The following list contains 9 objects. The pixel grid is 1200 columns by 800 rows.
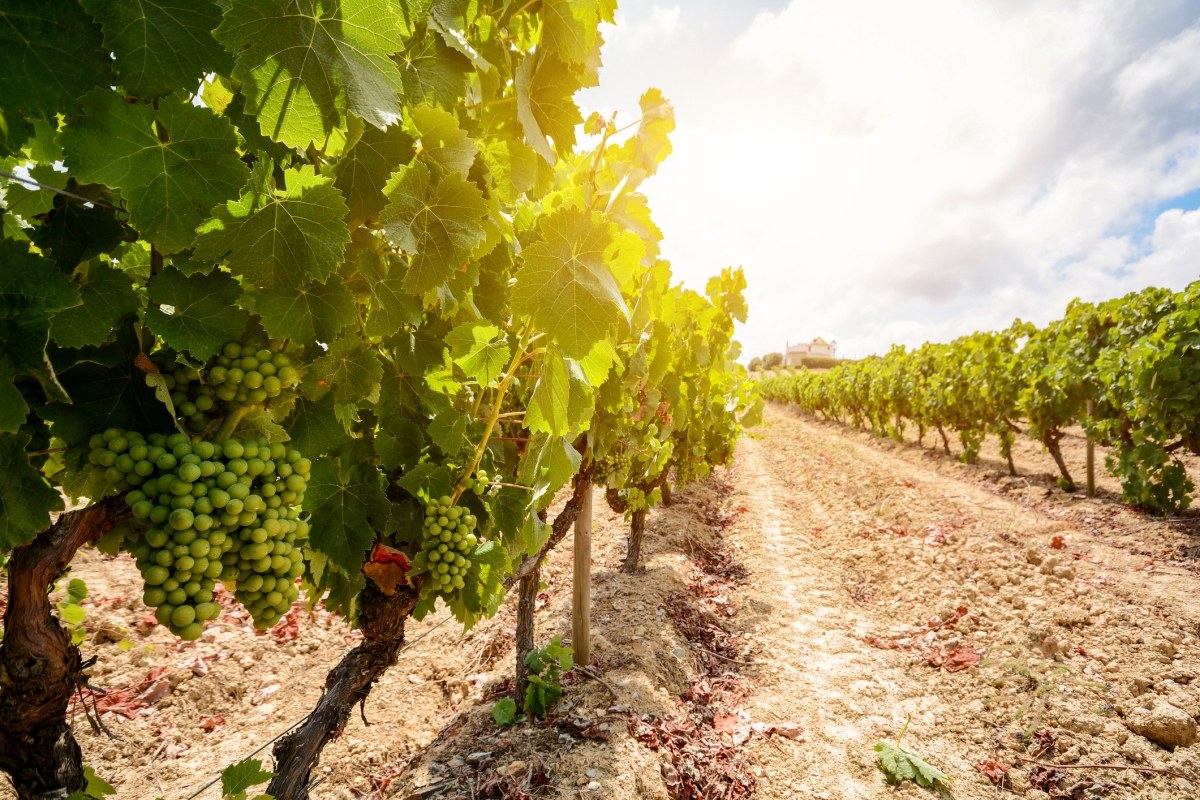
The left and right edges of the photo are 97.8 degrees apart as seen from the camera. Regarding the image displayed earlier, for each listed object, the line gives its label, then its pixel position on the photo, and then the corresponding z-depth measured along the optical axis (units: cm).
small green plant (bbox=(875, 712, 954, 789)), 336
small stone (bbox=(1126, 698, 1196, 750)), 347
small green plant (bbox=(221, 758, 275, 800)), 135
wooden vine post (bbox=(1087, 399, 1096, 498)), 966
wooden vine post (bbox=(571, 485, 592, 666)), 393
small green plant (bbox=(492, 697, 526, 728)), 335
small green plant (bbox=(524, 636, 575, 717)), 343
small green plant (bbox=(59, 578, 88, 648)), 215
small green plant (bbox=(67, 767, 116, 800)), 138
